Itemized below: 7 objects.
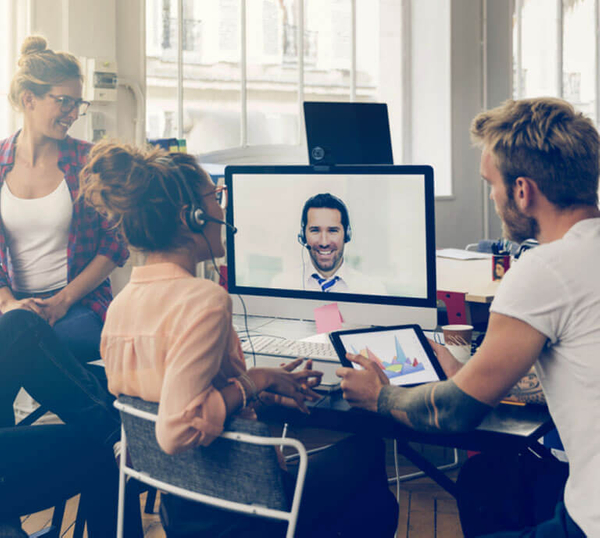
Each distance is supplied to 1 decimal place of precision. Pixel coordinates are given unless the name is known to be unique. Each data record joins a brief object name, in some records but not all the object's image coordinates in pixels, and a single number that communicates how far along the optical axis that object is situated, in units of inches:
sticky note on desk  72.7
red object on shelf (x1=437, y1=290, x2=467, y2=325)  91.2
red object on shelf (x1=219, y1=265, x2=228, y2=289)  82.3
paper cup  63.0
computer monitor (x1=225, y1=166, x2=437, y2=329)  68.2
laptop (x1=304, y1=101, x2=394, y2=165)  82.6
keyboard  66.9
